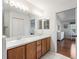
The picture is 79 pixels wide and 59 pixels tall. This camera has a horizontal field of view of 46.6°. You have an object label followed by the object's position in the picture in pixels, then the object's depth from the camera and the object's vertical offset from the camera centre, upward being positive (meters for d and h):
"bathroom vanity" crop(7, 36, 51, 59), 1.73 -0.52
